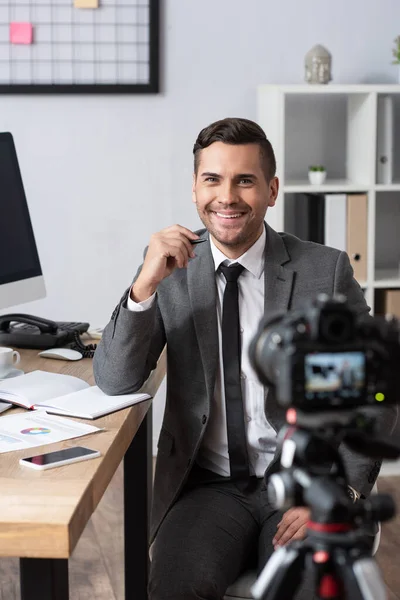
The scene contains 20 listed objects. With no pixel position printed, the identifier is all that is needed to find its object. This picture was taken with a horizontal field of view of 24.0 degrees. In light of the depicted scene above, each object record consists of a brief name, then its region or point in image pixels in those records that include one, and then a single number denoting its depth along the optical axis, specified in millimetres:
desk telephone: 2314
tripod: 936
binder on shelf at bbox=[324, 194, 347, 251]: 3477
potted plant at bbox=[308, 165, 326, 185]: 3559
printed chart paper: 1569
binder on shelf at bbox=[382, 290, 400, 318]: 3588
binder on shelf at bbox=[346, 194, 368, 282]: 3514
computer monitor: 2236
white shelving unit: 3471
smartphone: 1451
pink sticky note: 3607
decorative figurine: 3508
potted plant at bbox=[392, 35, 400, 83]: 3566
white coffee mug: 2025
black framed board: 3609
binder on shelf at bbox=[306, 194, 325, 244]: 3512
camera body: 923
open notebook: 1760
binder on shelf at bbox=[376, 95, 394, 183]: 3533
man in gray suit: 1886
